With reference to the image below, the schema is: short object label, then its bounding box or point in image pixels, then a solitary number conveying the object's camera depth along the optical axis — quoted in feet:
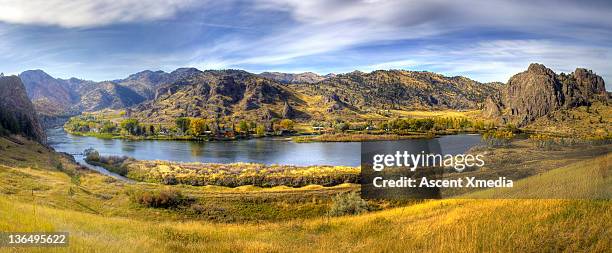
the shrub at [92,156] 304.09
